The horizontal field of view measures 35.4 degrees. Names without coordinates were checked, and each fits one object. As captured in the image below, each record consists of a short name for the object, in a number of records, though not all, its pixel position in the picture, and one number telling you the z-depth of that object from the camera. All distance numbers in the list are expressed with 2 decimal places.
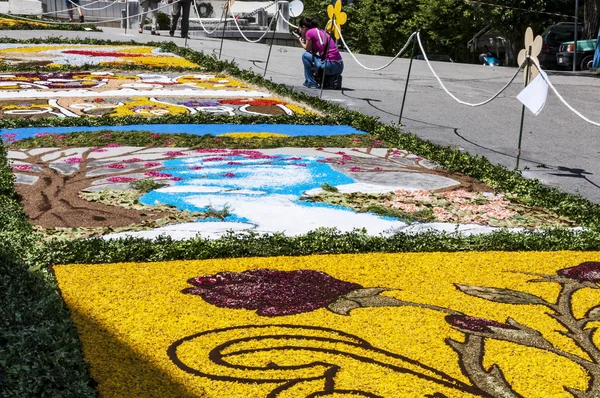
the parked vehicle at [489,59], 30.17
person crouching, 13.75
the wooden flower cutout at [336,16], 12.18
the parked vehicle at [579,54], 22.14
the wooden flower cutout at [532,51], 7.54
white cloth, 7.22
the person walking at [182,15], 22.05
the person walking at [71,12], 25.73
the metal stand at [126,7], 26.17
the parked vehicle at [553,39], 26.19
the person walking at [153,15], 24.41
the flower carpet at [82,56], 16.22
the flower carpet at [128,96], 10.95
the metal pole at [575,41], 20.16
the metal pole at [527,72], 7.72
